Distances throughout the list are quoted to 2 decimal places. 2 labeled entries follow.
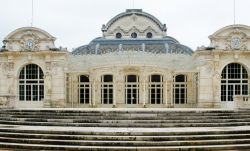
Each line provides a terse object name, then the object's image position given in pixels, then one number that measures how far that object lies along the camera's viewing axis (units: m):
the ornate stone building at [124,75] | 31.56
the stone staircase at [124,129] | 14.54
